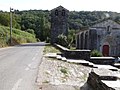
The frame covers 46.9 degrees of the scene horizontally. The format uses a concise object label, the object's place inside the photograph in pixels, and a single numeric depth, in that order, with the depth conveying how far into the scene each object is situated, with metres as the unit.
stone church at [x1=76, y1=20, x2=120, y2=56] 22.18
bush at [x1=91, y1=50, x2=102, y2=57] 15.05
